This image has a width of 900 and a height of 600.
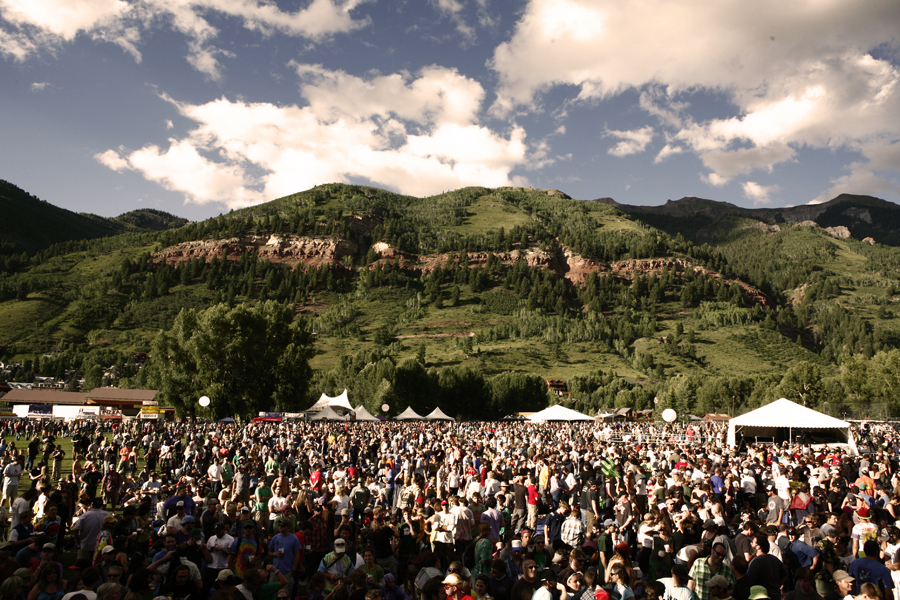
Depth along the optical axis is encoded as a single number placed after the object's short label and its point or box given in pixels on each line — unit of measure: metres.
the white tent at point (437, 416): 50.92
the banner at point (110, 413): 47.25
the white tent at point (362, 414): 44.25
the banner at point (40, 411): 45.08
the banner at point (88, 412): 44.50
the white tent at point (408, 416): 49.25
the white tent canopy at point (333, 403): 47.50
